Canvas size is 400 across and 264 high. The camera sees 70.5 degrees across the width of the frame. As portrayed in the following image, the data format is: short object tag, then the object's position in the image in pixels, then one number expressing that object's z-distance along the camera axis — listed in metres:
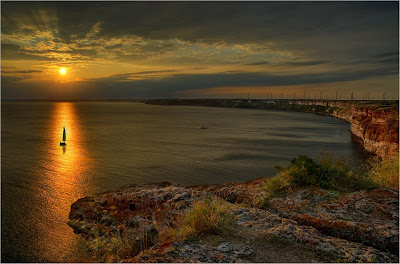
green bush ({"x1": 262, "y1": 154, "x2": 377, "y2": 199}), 11.93
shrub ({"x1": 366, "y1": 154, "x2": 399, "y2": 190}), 11.98
